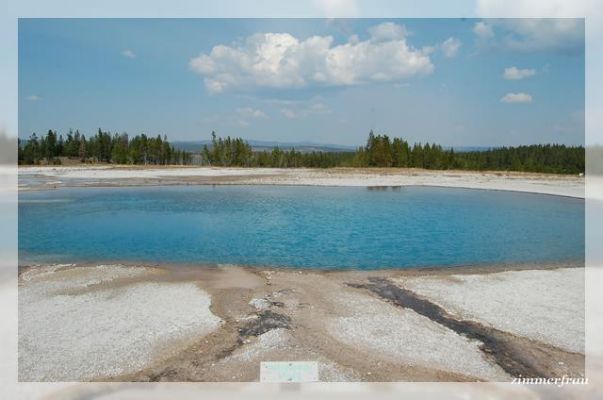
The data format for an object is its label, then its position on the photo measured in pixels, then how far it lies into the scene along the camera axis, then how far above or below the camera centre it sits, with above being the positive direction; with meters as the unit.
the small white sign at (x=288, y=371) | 6.86 -2.71
